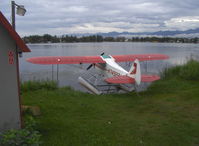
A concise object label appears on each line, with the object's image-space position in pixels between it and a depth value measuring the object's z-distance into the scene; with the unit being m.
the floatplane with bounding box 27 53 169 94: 10.56
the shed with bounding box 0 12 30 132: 4.11
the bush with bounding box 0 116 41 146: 3.55
